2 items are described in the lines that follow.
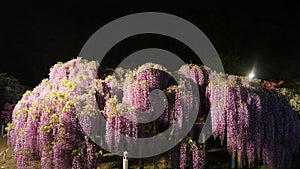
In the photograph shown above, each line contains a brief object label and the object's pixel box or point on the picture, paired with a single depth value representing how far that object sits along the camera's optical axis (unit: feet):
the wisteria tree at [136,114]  20.18
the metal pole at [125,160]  19.46
